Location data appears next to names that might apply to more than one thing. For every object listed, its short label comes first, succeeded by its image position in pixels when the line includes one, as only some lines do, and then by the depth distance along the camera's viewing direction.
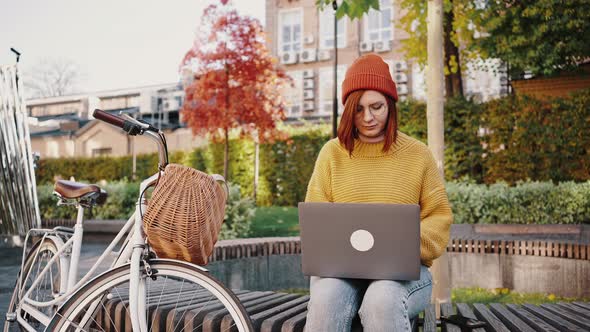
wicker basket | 2.48
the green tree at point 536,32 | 14.18
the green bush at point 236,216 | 9.81
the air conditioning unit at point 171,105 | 46.59
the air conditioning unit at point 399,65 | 31.50
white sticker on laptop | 2.46
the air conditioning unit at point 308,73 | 33.28
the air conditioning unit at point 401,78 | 31.22
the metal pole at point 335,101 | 15.80
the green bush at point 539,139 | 13.04
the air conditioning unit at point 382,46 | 31.31
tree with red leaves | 18.09
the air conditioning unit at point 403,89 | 31.38
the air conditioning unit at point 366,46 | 31.44
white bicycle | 2.53
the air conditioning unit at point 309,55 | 32.88
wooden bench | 2.86
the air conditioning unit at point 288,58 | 33.53
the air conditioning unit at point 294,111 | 34.06
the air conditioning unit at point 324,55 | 32.78
